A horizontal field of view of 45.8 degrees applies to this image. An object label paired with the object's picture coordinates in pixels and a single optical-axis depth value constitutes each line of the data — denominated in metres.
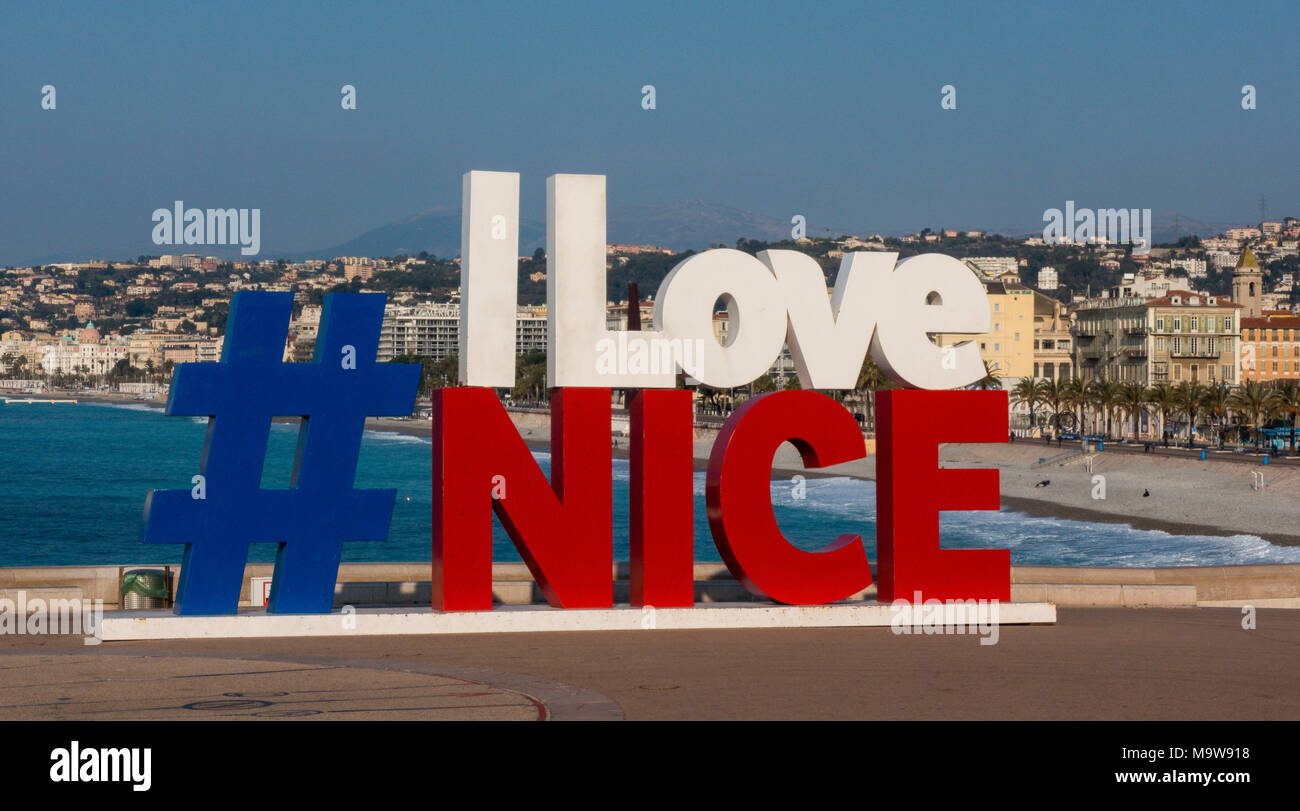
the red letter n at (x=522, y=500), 19.41
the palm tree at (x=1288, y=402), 99.12
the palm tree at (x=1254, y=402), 104.88
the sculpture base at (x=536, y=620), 18.72
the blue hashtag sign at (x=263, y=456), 18.81
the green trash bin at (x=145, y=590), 21.92
